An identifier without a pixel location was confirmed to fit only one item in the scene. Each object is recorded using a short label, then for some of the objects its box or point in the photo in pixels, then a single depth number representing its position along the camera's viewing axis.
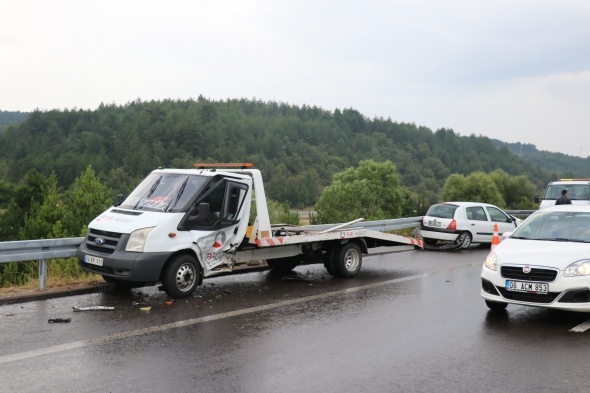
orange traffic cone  14.09
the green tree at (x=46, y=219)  40.41
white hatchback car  18.75
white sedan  7.99
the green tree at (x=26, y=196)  52.69
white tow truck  9.42
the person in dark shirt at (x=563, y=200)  18.88
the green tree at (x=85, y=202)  38.14
